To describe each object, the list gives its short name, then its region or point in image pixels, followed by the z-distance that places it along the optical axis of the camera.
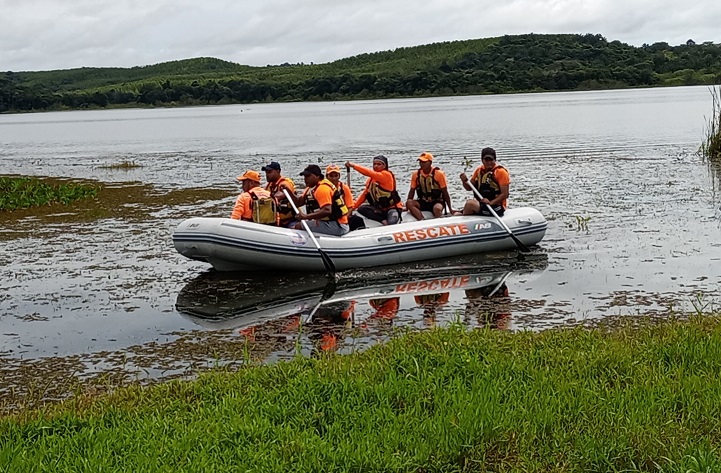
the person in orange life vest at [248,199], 10.32
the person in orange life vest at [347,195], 10.58
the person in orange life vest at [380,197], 11.25
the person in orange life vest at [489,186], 11.05
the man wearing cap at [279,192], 10.54
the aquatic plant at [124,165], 25.61
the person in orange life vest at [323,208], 10.02
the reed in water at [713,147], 20.89
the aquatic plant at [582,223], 12.21
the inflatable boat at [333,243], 9.70
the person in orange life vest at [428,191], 11.41
